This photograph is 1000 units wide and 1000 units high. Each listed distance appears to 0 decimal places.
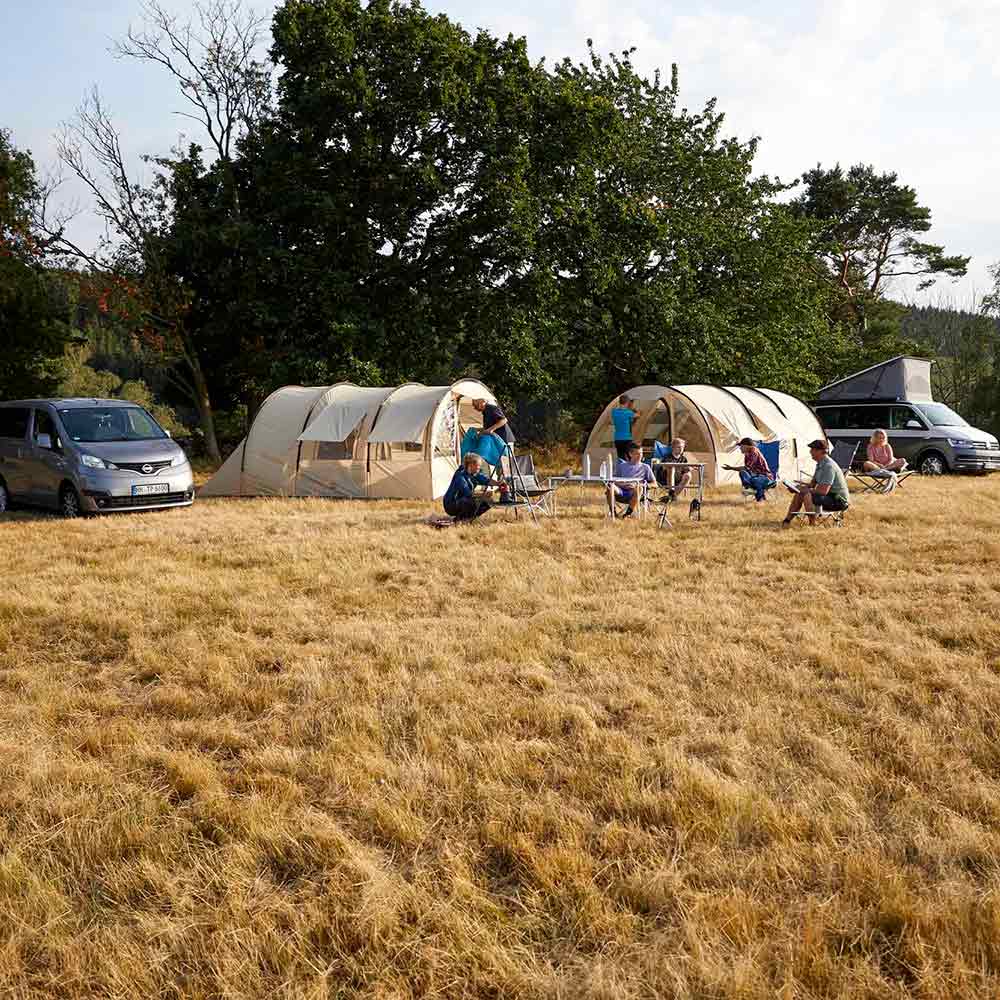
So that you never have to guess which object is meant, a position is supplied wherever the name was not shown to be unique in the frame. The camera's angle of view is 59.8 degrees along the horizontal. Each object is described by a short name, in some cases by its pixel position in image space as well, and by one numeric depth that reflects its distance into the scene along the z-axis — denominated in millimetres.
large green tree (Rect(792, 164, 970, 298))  33000
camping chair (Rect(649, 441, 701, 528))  11016
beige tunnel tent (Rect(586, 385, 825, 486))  15359
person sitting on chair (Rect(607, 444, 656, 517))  11602
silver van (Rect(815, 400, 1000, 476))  17828
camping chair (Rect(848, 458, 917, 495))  13742
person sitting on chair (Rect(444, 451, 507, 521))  10980
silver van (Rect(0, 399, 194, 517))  11742
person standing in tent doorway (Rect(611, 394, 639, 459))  14211
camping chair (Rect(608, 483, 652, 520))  11720
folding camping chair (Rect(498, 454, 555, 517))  11227
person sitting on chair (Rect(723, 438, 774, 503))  13141
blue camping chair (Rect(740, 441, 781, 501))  13750
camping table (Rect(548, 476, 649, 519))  11286
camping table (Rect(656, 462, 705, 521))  11712
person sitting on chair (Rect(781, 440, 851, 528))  10688
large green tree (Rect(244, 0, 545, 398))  17766
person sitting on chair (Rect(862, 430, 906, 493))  14414
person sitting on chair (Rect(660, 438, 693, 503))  13141
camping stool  10742
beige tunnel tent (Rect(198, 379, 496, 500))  13898
